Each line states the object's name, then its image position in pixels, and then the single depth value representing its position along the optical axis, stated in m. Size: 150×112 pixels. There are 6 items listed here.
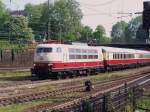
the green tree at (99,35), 179.12
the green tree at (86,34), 168.88
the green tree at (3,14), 136.79
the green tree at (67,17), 145.55
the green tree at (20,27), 99.04
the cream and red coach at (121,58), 59.44
